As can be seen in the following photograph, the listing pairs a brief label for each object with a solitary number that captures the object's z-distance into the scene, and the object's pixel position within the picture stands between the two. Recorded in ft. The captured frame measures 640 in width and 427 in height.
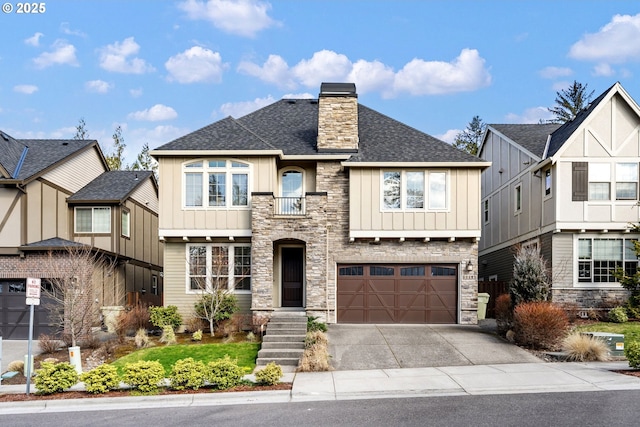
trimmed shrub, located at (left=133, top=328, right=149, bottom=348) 60.85
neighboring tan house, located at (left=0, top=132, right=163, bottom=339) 73.67
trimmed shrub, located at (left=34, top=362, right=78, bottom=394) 43.19
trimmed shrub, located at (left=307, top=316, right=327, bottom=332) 62.39
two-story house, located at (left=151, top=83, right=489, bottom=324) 69.51
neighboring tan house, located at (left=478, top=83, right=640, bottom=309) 70.23
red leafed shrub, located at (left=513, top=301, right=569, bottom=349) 55.62
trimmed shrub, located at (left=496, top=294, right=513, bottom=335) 62.56
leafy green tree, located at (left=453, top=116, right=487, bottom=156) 174.70
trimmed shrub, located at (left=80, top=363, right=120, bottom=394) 42.75
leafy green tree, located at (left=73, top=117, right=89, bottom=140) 153.38
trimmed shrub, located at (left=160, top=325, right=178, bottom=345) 61.57
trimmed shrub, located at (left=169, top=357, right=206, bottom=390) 42.96
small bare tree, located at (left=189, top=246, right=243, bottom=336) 65.98
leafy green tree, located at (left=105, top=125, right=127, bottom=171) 148.66
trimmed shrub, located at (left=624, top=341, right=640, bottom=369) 45.44
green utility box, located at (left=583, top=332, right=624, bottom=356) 52.16
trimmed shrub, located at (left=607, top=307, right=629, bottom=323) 66.54
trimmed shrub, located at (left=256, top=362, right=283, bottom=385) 43.62
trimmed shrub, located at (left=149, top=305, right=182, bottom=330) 66.23
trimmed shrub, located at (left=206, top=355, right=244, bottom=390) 42.96
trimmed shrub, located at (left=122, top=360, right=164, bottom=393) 42.78
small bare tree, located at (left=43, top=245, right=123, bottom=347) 61.05
